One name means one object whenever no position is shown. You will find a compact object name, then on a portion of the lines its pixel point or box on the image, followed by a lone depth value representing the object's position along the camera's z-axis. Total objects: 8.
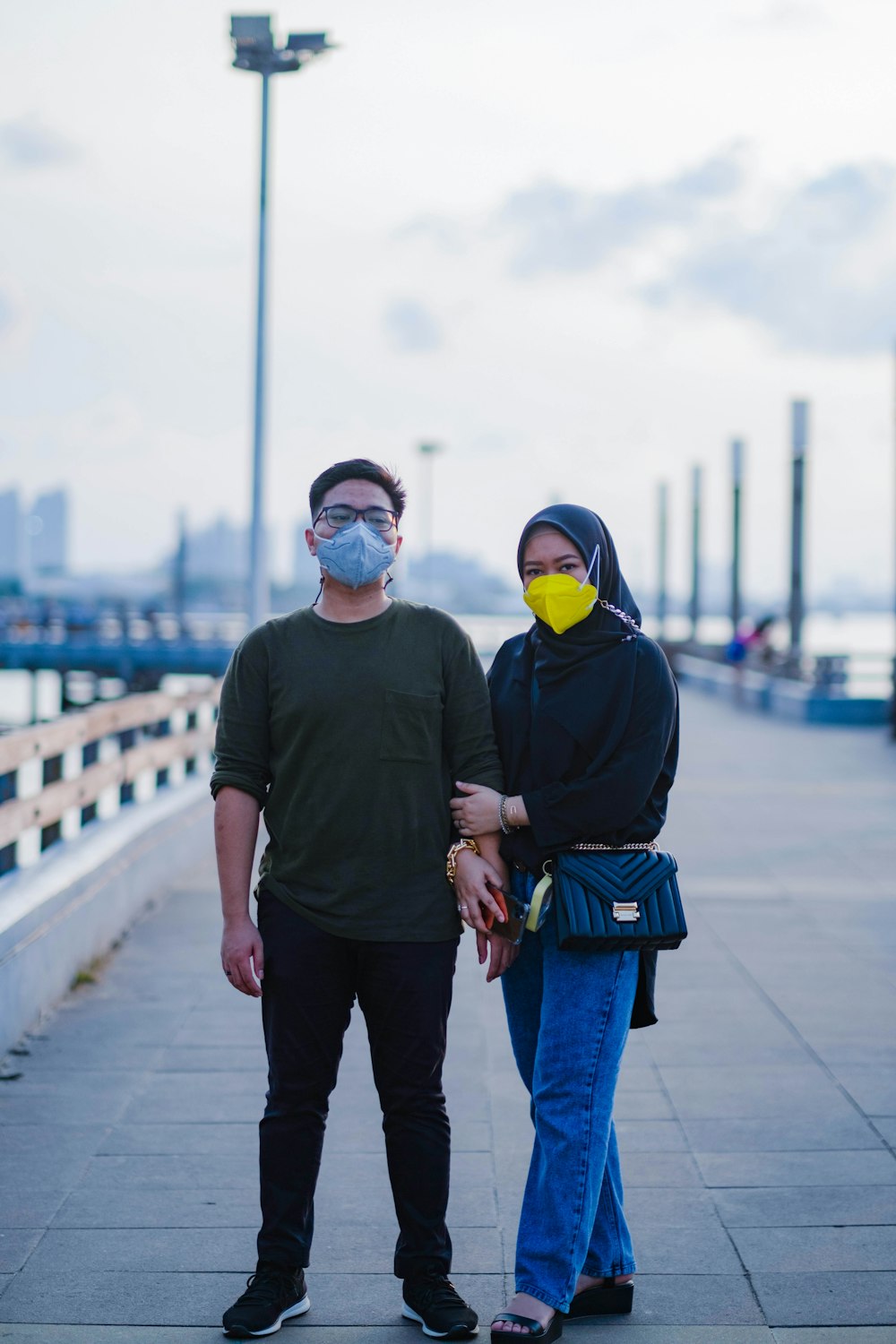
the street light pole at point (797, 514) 28.19
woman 3.21
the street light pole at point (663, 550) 58.72
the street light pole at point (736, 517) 36.28
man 3.30
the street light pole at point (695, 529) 49.94
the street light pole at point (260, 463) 14.86
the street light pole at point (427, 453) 45.06
